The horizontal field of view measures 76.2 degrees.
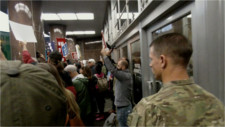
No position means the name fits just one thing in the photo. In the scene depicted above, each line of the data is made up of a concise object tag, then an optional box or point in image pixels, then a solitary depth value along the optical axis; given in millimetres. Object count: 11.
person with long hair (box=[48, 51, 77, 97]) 2008
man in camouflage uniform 681
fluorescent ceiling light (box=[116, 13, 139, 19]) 2855
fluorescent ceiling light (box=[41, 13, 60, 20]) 7559
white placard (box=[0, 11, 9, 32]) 1655
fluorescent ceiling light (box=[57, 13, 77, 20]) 7727
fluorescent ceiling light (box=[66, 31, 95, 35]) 12375
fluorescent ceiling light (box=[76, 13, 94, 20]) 7977
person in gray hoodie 2496
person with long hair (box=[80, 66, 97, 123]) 3129
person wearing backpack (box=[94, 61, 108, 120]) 3809
